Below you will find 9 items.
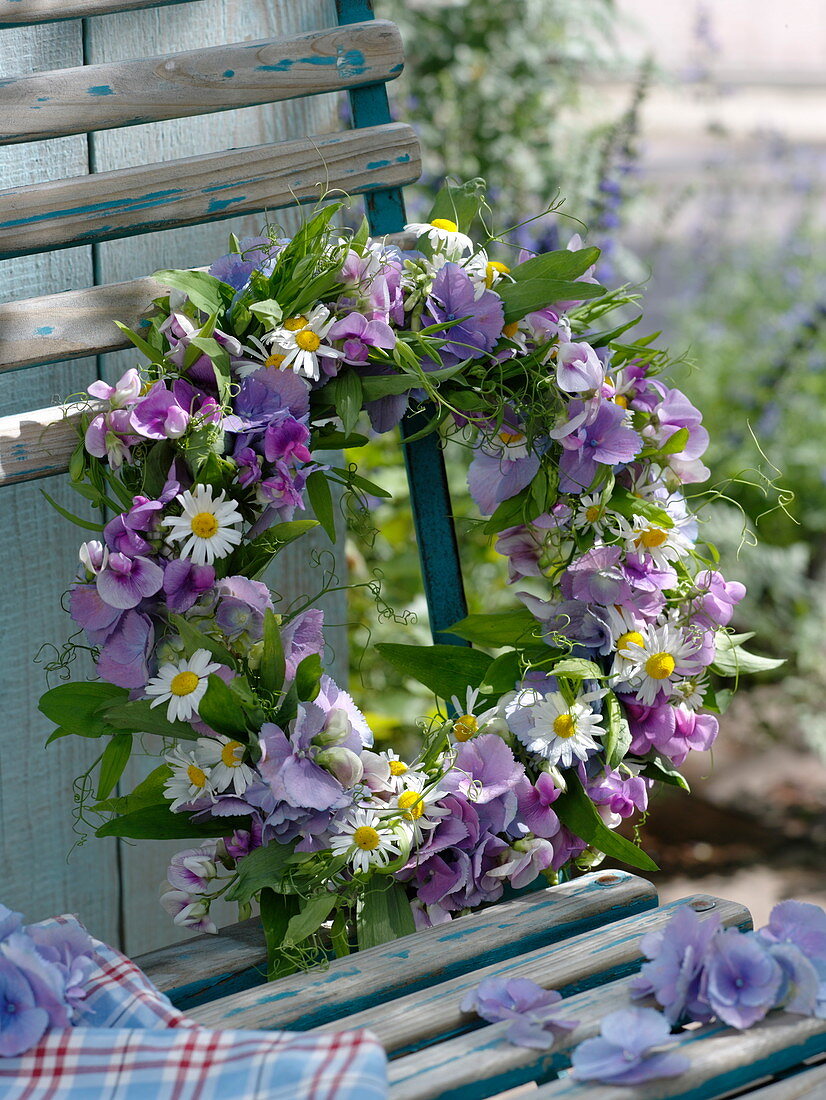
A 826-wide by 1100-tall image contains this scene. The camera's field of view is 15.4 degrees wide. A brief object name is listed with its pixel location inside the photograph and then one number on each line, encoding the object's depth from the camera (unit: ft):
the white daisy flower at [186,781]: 4.64
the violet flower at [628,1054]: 4.27
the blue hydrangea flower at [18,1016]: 4.29
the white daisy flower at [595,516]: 4.87
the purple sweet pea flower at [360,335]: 4.71
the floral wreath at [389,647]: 4.62
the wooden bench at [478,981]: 4.32
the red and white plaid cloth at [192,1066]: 4.18
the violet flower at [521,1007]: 4.35
